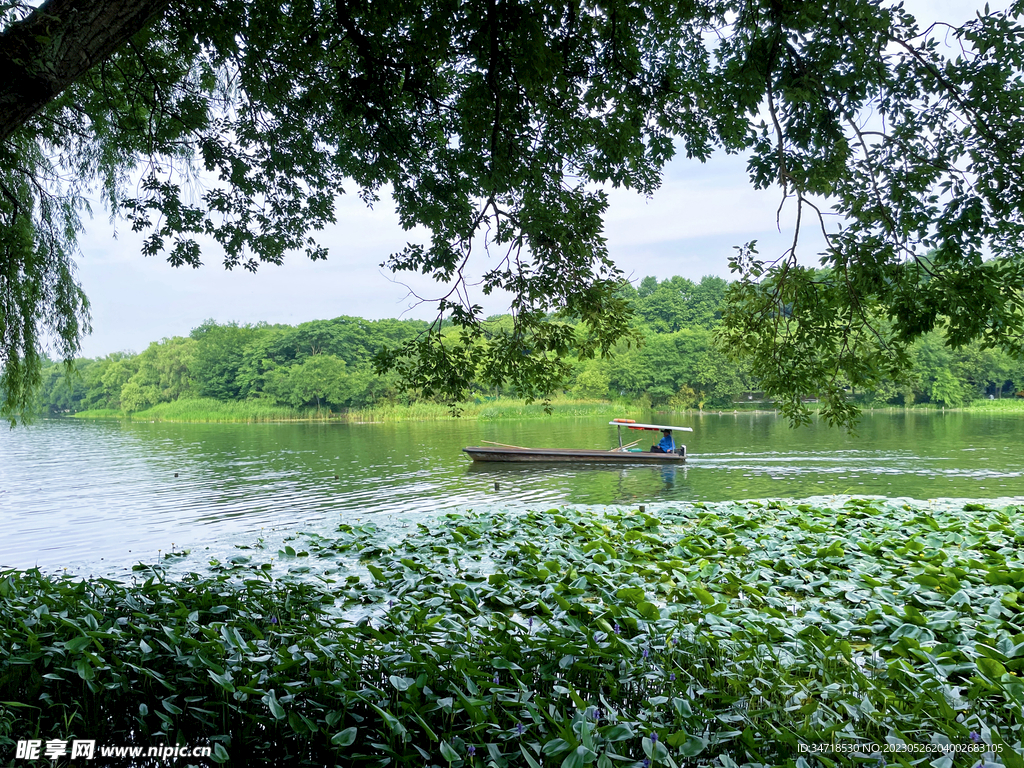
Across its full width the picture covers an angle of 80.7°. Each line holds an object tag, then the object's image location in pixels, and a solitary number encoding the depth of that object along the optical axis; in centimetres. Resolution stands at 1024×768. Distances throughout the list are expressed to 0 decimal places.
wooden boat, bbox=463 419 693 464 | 1839
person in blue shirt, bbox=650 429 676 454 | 1888
